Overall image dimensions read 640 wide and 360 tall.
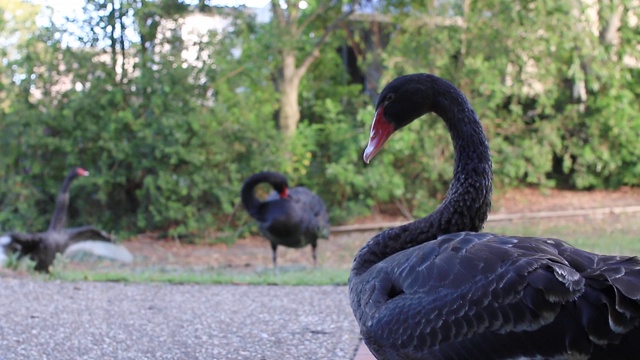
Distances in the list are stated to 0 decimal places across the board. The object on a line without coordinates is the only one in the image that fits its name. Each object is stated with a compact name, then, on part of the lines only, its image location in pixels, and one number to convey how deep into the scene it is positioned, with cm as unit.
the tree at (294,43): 1238
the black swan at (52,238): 810
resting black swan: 211
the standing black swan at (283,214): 858
